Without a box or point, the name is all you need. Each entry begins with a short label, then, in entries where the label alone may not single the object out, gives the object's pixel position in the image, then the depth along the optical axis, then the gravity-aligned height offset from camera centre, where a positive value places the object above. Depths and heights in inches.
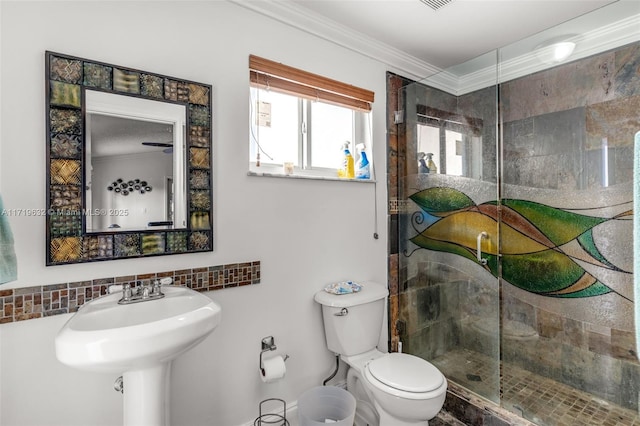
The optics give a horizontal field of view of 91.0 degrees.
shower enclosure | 66.5 -3.0
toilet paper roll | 61.8 -31.4
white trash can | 67.3 -41.9
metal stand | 64.7 -43.7
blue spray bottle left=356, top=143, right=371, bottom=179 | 83.8 +11.9
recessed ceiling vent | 66.8 +44.6
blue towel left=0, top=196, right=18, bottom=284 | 38.9 -5.1
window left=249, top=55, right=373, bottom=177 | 68.9 +23.0
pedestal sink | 35.0 -15.3
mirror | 47.3 +8.4
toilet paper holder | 65.6 -27.8
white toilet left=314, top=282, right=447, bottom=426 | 57.1 -31.9
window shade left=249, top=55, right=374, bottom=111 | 66.4 +29.6
